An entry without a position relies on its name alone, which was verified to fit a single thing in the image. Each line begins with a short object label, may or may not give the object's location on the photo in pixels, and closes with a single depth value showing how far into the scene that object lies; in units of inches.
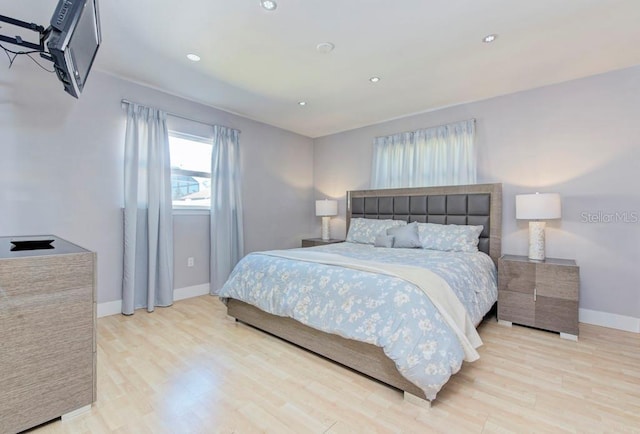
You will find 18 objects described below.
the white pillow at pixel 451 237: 128.0
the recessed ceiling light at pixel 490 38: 91.1
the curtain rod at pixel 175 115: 125.0
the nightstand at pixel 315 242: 177.0
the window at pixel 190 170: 146.7
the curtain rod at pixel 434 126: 143.4
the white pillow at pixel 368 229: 154.6
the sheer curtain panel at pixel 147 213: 124.7
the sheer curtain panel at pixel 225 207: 155.7
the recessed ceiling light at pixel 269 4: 77.4
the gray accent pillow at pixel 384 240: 140.8
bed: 66.2
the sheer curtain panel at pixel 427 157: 144.8
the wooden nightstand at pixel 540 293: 103.2
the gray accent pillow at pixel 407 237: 135.8
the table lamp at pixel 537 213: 110.3
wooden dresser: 52.9
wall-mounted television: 57.6
